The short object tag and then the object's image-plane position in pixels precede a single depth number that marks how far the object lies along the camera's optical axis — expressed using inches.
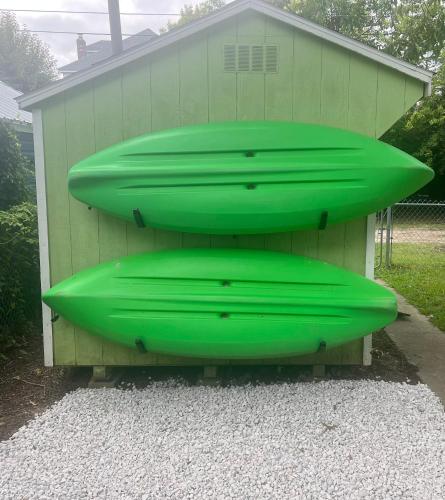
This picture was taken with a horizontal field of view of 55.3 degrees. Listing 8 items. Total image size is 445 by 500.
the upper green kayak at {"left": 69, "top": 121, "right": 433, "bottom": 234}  113.0
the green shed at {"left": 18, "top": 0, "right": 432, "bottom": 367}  122.8
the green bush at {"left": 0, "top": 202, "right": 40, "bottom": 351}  157.9
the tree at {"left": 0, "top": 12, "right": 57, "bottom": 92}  1294.3
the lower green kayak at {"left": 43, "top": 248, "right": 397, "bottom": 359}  115.1
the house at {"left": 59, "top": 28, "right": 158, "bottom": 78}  666.2
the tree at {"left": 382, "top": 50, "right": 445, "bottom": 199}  713.0
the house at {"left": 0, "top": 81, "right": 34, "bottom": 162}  347.3
